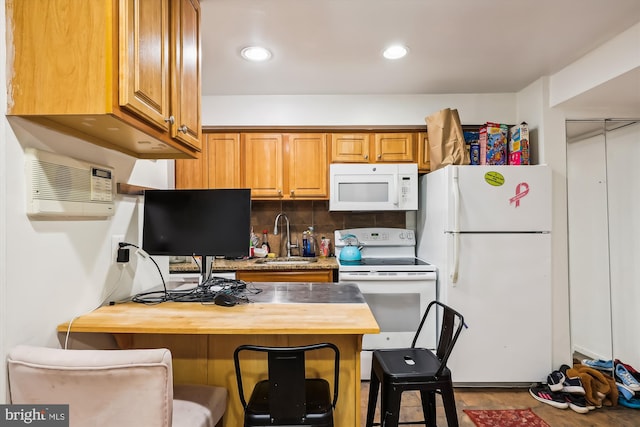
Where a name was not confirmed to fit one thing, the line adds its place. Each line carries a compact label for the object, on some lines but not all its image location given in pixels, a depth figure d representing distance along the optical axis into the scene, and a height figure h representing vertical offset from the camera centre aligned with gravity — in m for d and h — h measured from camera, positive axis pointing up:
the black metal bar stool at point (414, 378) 1.48 -0.70
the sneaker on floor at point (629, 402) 2.31 -1.26
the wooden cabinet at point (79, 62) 1.04 +0.49
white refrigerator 2.53 -0.40
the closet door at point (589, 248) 2.65 -0.23
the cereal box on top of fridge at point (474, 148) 2.93 +0.60
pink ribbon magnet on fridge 2.53 +0.19
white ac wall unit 1.14 +0.13
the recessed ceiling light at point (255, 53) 2.25 +1.12
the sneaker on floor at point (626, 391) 2.34 -1.20
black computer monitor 1.66 -0.01
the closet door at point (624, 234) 2.59 -0.13
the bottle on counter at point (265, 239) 3.43 -0.20
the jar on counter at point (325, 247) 3.39 -0.28
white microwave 3.05 +0.29
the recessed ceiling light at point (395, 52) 2.23 +1.11
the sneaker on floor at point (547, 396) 2.34 -1.25
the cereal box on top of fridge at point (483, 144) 2.81 +0.62
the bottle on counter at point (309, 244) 3.38 -0.25
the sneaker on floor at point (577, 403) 2.27 -1.25
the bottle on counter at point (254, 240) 3.39 -0.21
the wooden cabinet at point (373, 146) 3.16 +0.67
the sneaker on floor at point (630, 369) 2.51 -1.12
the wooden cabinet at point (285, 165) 3.15 +0.50
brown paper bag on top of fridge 2.80 +0.66
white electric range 2.63 -0.62
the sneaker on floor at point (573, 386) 2.34 -1.16
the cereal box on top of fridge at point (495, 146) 2.79 +0.59
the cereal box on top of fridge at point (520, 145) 2.69 +0.57
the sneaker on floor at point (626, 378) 2.39 -1.15
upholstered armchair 0.91 -0.45
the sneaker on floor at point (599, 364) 2.58 -1.11
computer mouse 1.44 -0.34
